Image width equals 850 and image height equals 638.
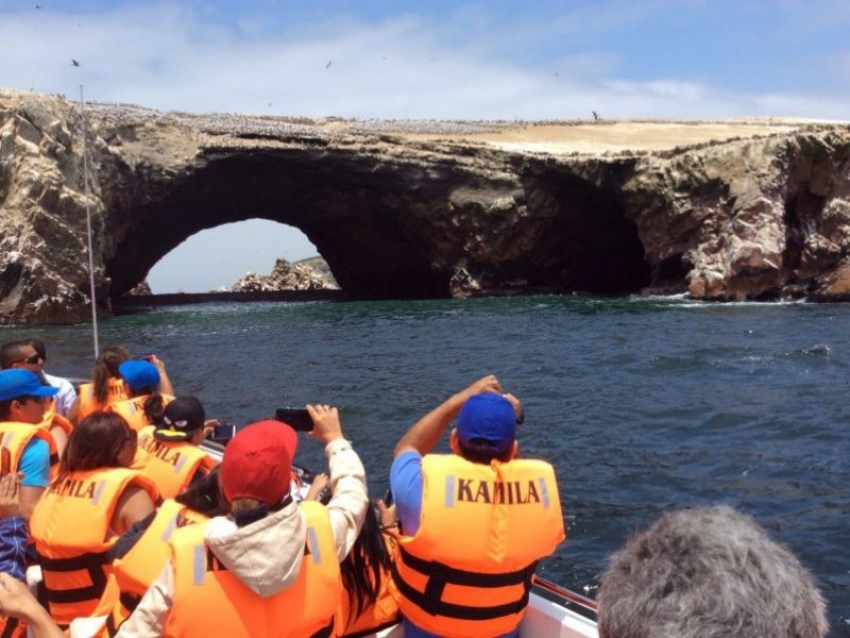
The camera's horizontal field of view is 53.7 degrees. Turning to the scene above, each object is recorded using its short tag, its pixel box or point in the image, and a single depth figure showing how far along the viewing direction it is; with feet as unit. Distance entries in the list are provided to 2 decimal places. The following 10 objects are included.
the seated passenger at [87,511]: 11.44
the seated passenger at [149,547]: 9.75
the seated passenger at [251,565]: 8.09
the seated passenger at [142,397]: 17.34
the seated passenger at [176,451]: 14.14
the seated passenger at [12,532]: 12.52
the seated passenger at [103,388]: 19.43
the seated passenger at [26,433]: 13.52
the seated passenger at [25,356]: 18.07
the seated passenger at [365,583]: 11.03
